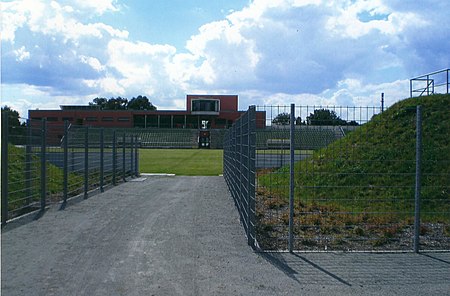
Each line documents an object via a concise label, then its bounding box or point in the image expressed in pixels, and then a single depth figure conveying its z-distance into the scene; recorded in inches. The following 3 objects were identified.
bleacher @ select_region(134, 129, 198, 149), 2682.1
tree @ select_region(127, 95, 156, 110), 4726.9
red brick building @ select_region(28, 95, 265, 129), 3216.0
